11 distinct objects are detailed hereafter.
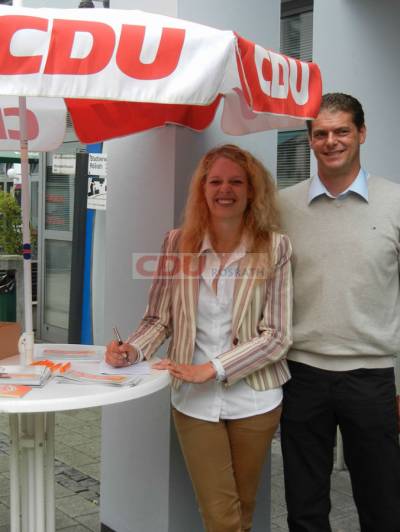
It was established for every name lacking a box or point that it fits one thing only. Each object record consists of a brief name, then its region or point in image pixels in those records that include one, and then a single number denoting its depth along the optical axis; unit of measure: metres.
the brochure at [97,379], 2.55
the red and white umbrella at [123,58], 1.90
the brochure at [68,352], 3.03
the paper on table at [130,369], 2.71
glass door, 8.86
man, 2.58
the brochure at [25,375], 2.55
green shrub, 8.87
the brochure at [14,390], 2.36
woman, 2.57
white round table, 2.61
